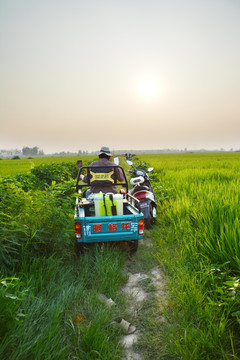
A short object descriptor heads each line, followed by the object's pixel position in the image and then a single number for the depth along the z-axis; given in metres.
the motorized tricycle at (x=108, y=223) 3.51
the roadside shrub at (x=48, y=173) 9.65
